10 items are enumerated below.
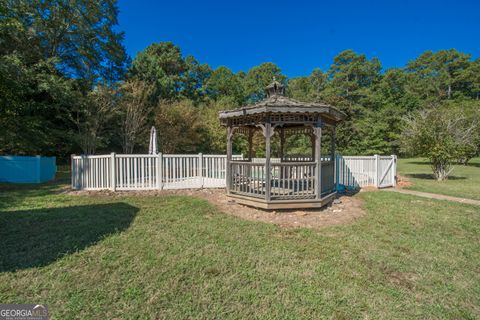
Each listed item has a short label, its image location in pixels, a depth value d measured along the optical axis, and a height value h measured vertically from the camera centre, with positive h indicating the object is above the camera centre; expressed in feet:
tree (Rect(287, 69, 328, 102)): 128.75 +44.82
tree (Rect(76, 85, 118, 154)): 54.95 +11.20
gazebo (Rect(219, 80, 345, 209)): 19.35 -0.78
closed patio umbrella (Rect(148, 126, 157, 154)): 32.22 +2.22
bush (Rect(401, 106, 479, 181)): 37.81 +3.23
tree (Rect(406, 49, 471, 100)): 131.03 +50.80
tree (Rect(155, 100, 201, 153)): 60.54 +8.79
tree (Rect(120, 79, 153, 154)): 58.59 +12.28
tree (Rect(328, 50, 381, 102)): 125.70 +50.46
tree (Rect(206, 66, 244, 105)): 109.40 +35.14
